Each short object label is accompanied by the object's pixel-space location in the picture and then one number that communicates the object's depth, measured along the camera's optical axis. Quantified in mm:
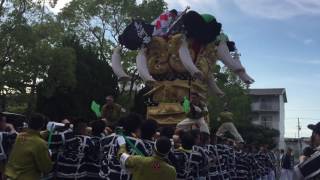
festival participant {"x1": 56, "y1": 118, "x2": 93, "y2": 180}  4930
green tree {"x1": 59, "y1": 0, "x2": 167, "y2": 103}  19774
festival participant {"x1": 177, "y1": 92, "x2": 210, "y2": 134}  7332
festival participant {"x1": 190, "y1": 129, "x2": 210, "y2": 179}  5040
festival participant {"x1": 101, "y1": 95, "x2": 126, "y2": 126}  7358
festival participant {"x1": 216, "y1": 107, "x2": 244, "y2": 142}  9139
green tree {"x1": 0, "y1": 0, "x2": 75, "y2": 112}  13665
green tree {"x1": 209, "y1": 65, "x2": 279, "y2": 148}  22684
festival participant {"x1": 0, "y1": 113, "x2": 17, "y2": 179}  4549
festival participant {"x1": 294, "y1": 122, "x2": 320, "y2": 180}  3147
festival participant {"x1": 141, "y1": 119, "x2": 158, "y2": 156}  4034
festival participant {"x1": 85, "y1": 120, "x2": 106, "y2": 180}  5078
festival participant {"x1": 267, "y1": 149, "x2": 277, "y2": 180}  11789
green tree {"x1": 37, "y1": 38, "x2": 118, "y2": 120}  16259
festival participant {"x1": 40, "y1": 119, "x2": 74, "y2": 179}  4742
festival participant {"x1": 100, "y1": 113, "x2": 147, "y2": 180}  3966
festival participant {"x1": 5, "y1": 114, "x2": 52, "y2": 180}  4036
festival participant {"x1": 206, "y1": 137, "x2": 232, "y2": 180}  5803
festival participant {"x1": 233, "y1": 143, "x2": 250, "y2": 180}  7768
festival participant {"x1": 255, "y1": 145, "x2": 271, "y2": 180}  10238
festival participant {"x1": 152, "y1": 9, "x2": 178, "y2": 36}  9212
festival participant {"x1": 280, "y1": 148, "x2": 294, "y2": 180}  11833
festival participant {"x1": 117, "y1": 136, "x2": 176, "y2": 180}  3543
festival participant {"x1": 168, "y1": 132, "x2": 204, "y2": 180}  4729
